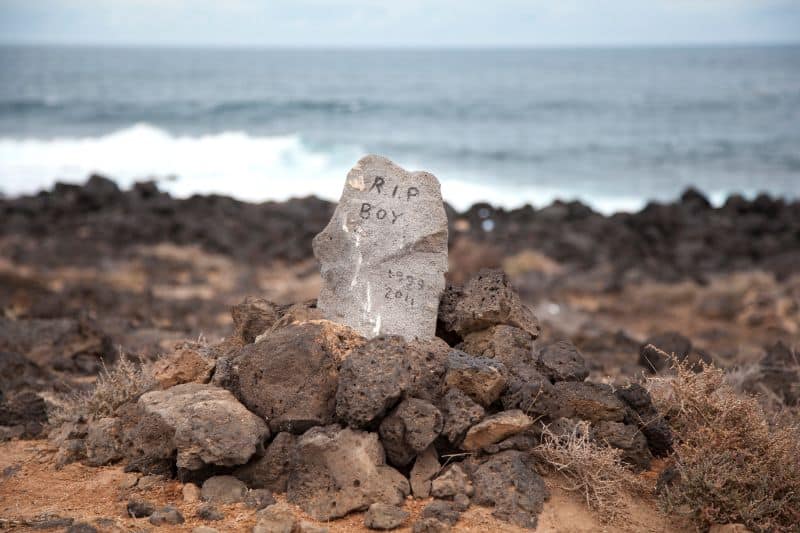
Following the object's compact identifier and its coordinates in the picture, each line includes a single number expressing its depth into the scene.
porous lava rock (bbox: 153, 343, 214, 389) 5.65
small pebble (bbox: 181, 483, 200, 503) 4.84
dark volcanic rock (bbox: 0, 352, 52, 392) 7.54
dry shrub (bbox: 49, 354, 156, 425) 5.90
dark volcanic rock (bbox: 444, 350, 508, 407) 5.05
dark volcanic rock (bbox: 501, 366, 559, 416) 5.13
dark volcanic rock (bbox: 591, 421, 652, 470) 5.26
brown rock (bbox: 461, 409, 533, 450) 4.89
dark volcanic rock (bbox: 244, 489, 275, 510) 4.72
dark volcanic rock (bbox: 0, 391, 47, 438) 6.36
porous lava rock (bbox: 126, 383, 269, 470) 4.80
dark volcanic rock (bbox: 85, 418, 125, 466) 5.47
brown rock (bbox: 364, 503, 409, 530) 4.50
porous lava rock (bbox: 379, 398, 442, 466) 4.76
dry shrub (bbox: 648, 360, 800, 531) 4.59
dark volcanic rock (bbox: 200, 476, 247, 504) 4.81
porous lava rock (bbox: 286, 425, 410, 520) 4.67
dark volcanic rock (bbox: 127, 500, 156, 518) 4.68
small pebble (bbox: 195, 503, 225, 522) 4.61
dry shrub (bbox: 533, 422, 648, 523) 4.78
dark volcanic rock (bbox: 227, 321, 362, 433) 5.00
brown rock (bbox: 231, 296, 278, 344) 5.97
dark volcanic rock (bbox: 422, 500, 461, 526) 4.52
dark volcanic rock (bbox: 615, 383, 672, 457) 5.47
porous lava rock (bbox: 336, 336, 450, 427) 4.75
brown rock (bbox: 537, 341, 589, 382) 5.68
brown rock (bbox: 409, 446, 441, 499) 4.82
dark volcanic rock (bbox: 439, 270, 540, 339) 5.72
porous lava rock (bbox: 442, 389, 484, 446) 4.91
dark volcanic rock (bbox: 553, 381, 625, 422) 5.28
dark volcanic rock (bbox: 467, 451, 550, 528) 4.65
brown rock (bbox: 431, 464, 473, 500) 4.76
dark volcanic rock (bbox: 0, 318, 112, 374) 8.66
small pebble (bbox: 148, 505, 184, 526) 4.57
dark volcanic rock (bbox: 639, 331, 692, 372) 8.60
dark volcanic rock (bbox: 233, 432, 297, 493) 4.90
